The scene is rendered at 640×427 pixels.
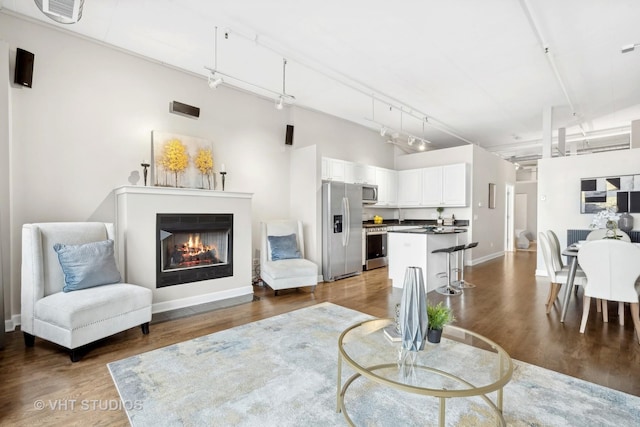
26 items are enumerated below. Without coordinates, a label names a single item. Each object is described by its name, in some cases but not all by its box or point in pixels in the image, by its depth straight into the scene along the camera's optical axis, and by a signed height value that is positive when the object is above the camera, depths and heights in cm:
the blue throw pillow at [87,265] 287 -50
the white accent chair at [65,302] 255 -79
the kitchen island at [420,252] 470 -62
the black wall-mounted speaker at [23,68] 316 +148
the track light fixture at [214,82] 355 +151
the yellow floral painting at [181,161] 413 +71
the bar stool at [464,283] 511 -117
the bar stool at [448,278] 465 -102
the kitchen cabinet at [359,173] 652 +87
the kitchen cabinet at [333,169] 604 +88
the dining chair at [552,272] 366 -69
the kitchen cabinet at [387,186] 737 +67
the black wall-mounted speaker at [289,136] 573 +143
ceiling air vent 222 +152
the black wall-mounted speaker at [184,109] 430 +146
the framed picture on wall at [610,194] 515 +36
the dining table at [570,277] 345 -72
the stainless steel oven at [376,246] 643 -71
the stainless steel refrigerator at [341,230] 543 -31
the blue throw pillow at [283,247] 493 -56
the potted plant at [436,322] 183 -64
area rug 179 -119
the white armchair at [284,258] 449 -73
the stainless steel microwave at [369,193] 670 +44
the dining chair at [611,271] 289 -55
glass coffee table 145 -86
